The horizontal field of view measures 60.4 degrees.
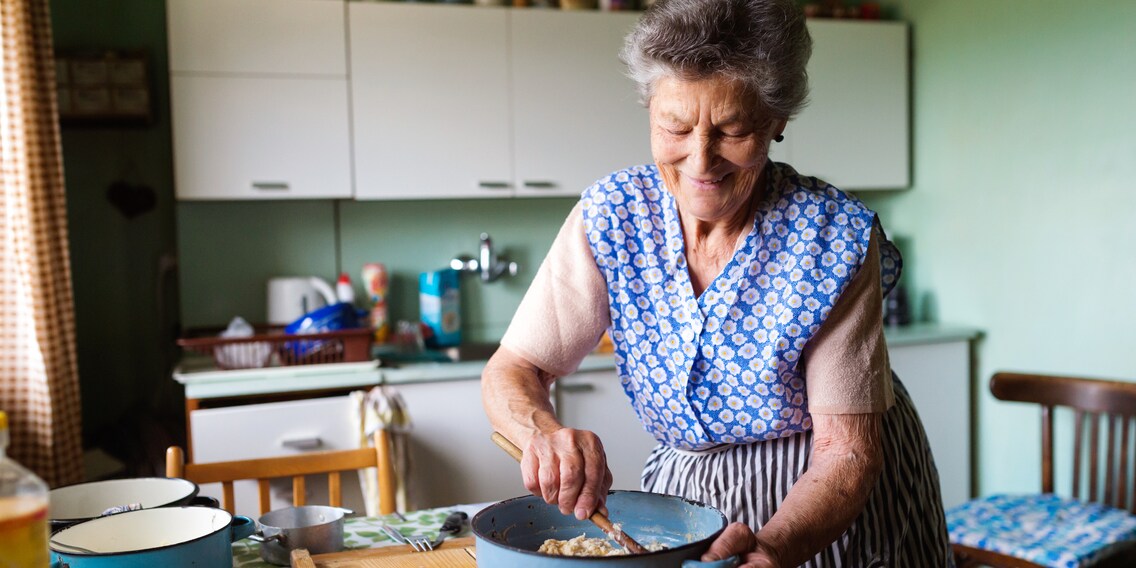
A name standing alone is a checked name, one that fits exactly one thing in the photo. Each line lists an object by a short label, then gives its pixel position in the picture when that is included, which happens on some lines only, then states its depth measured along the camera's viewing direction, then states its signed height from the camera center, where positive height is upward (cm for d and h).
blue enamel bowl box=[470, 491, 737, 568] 99 -32
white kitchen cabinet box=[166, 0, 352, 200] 267 +36
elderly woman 112 -13
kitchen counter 249 -40
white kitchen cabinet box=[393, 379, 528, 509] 262 -61
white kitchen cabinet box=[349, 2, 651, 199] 282 +36
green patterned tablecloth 125 -42
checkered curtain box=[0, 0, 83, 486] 227 -4
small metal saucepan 121 -39
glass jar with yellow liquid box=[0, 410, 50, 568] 71 -21
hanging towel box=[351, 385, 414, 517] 252 -51
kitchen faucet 323 -14
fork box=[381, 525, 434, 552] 125 -41
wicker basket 257 -33
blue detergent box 305 -26
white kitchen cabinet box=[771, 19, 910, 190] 326 +35
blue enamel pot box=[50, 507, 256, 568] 94 -33
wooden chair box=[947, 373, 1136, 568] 222 -70
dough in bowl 102 -35
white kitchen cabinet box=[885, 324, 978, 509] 304 -55
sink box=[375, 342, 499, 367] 274 -38
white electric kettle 298 -22
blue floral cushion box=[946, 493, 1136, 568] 215 -74
